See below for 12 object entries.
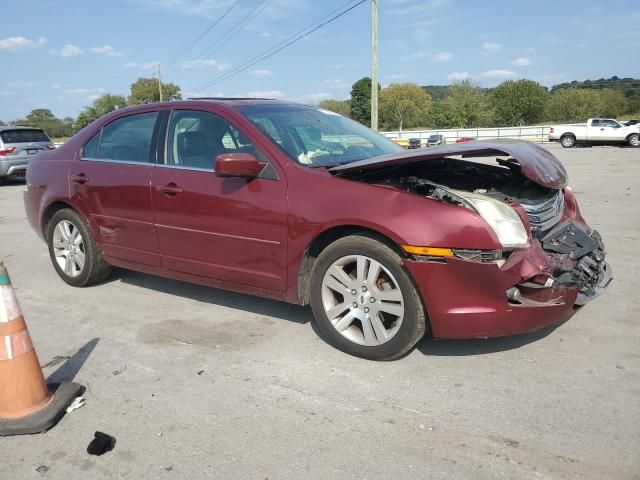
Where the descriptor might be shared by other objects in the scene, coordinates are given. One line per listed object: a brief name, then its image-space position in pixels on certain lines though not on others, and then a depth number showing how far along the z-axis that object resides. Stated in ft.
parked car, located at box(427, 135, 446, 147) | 136.87
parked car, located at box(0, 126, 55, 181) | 48.06
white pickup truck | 95.09
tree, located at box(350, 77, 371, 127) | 310.35
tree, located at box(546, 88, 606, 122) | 262.88
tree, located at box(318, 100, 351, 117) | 297.20
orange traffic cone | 8.95
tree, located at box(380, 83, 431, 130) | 342.85
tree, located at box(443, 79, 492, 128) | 275.59
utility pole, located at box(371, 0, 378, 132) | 74.74
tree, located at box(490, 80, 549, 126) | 287.69
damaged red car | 10.22
